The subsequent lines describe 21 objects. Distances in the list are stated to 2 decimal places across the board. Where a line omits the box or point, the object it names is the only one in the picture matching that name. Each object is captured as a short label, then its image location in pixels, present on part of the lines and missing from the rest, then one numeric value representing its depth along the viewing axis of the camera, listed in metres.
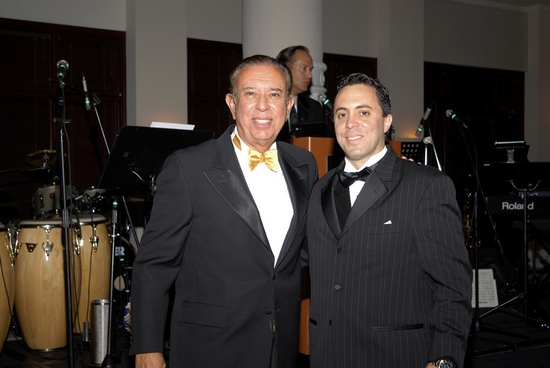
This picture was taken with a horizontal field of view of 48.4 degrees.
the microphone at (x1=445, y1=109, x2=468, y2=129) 5.02
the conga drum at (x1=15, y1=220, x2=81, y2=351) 4.82
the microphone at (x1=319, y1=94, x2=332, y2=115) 3.87
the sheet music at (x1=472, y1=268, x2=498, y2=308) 5.97
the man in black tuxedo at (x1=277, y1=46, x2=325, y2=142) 4.33
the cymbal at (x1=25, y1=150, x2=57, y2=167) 6.34
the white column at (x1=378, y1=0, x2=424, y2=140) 9.35
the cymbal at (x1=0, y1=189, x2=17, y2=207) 5.32
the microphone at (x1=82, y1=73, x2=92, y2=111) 4.33
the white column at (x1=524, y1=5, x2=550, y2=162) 10.88
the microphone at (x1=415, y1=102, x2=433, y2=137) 5.02
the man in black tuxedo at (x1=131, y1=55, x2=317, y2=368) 2.16
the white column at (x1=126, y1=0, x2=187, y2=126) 7.55
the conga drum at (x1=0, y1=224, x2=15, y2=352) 4.52
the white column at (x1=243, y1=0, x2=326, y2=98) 5.73
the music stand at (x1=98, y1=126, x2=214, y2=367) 3.75
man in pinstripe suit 2.00
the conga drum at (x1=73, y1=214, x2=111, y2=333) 5.12
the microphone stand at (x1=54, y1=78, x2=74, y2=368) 3.54
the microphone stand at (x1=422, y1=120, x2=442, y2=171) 4.55
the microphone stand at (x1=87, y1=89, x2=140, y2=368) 3.86
